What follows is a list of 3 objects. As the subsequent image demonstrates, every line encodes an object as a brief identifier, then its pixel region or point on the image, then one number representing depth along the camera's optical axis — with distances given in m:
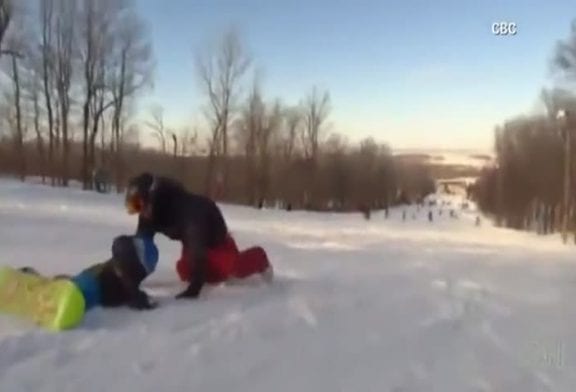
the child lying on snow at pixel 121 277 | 2.54
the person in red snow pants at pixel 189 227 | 2.92
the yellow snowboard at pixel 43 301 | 2.24
